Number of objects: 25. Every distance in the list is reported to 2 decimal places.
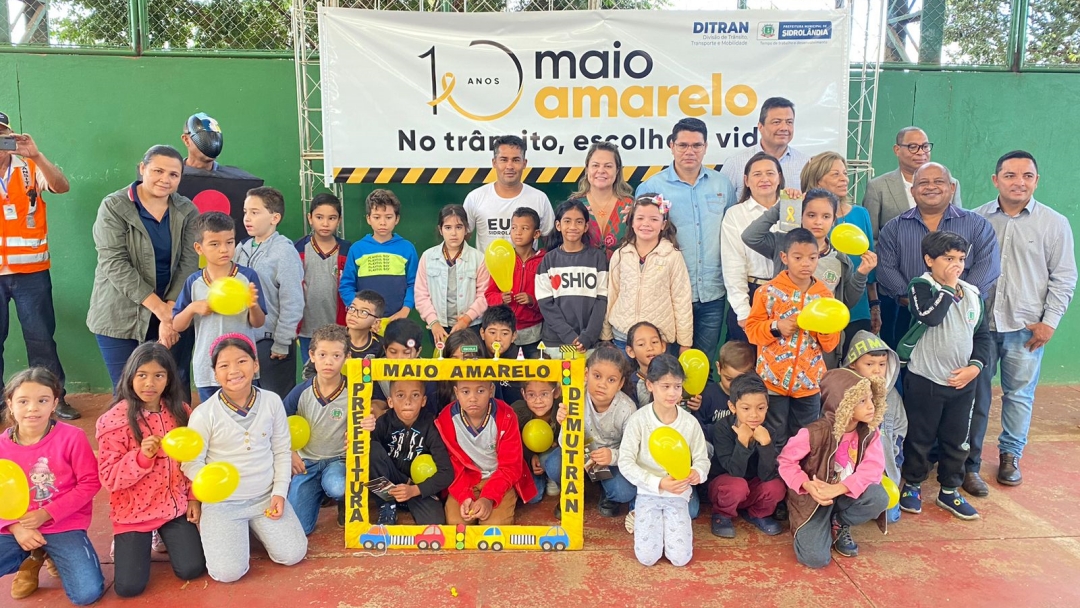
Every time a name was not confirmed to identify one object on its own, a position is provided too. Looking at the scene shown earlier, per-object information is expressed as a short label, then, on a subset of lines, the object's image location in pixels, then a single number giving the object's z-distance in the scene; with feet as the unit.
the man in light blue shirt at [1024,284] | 13.85
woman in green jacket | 13.20
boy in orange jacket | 11.86
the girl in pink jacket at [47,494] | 9.82
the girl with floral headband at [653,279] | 13.25
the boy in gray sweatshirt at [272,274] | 13.42
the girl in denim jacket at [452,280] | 14.40
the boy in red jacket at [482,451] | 11.89
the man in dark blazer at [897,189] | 15.08
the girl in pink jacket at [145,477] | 10.21
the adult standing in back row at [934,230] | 13.21
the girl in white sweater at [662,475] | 10.95
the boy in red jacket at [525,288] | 14.28
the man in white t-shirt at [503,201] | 15.05
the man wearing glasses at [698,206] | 14.30
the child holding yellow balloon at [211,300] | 11.97
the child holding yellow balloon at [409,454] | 11.93
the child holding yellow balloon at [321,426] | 11.94
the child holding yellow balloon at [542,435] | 12.55
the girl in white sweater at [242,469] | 10.47
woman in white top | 13.52
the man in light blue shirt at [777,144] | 14.76
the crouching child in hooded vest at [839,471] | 10.92
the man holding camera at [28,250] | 15.87
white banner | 16.84
